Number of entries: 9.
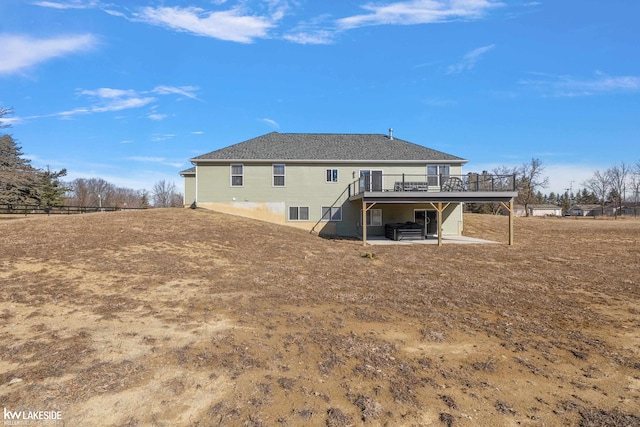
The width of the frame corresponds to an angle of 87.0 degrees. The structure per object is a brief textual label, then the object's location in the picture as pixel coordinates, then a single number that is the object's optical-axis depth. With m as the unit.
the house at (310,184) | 21.02
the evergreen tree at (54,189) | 36.81
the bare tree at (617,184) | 56.44
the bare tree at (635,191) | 54.20
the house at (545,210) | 69.19
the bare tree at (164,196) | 66.25
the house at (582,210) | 67.50
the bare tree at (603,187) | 57.88
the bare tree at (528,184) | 51.98
